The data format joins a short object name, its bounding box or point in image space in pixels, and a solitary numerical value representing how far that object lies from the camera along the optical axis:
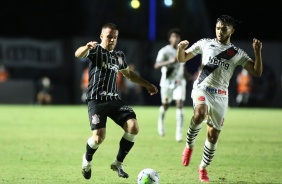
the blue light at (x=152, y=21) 72.31
